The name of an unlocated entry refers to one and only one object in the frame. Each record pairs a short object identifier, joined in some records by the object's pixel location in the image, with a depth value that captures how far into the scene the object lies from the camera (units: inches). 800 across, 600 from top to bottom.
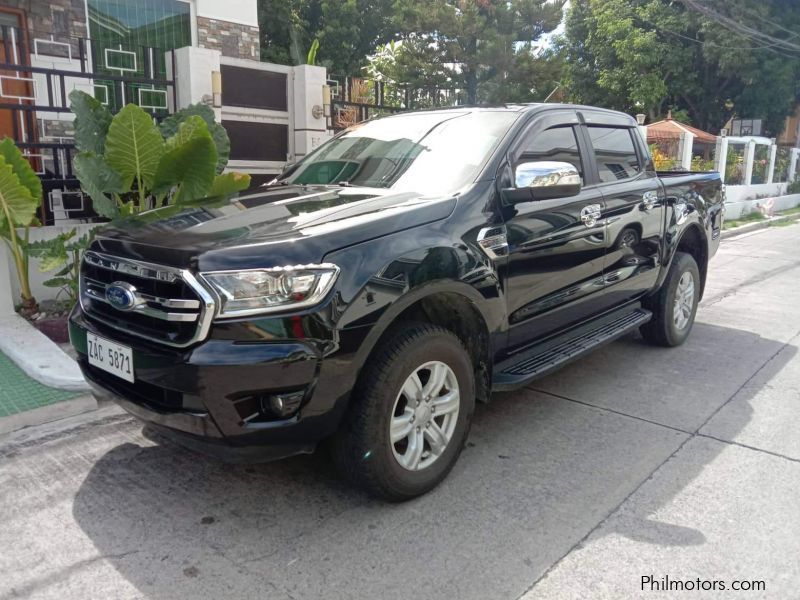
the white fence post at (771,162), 751.7
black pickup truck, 99.8
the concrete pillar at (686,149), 606.2
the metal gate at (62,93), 234.5
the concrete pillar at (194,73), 265.3
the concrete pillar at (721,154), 642.8
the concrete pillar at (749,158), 697.6
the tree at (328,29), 771.4
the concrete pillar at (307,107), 308.3
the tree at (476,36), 810.2
